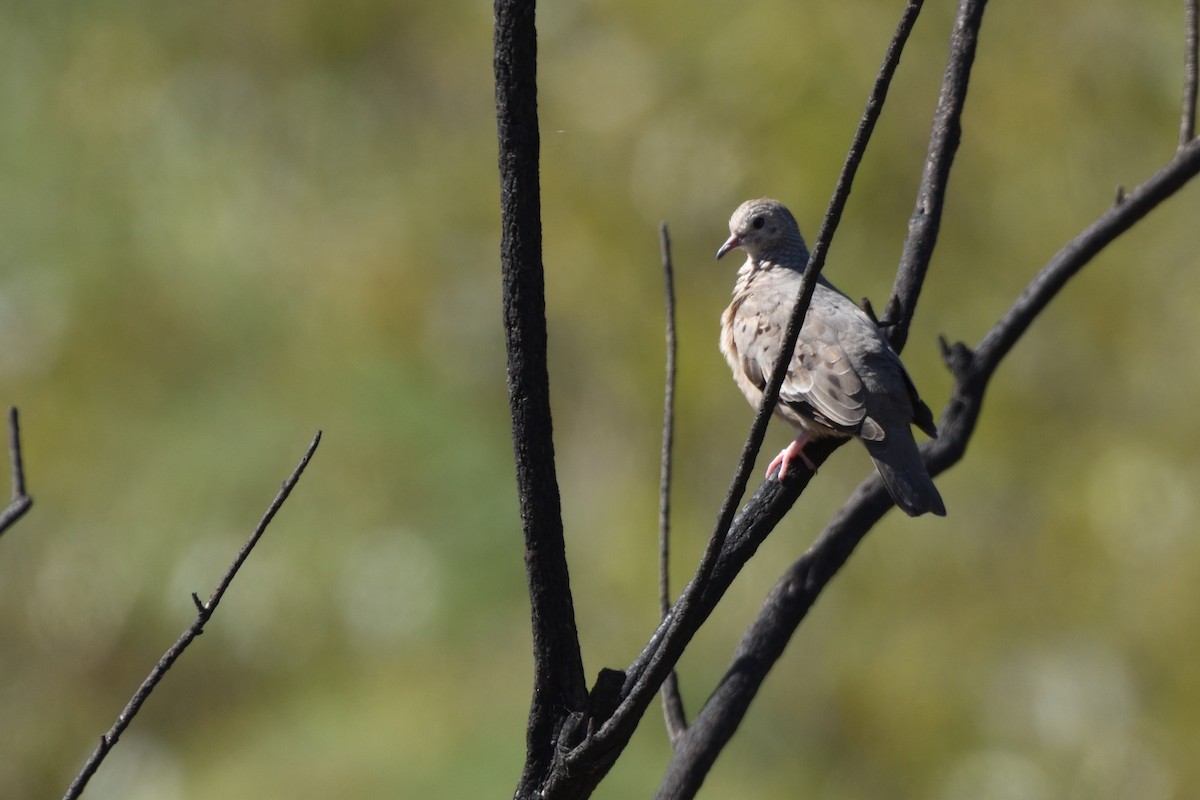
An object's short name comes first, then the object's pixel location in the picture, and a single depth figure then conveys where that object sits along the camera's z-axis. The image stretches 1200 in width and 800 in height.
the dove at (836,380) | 7.98
